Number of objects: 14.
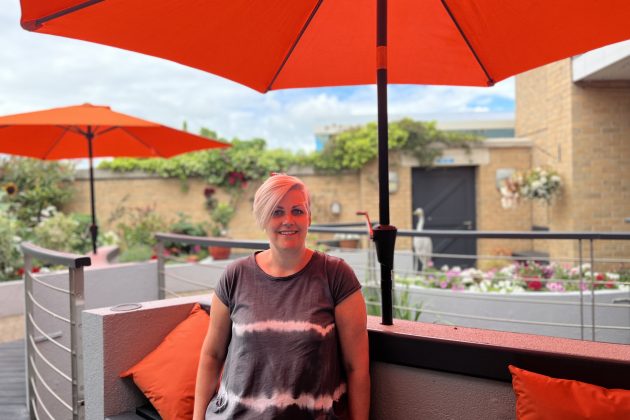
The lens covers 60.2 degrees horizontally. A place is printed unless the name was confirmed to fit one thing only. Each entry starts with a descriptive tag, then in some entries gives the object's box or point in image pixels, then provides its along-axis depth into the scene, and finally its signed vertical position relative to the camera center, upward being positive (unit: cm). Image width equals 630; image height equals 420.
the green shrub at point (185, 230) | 810 -28
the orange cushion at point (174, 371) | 214 -65
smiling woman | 163 -37
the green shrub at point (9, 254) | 622 -44
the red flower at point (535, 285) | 551 -80
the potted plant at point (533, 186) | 844 +34
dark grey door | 1015 +19
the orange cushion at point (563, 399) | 137 -50
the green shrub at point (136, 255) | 624 -48
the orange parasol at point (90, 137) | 466 +79
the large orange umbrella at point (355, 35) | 185 +68
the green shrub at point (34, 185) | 900 +52
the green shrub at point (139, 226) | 884 -22
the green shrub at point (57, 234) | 683 -24
